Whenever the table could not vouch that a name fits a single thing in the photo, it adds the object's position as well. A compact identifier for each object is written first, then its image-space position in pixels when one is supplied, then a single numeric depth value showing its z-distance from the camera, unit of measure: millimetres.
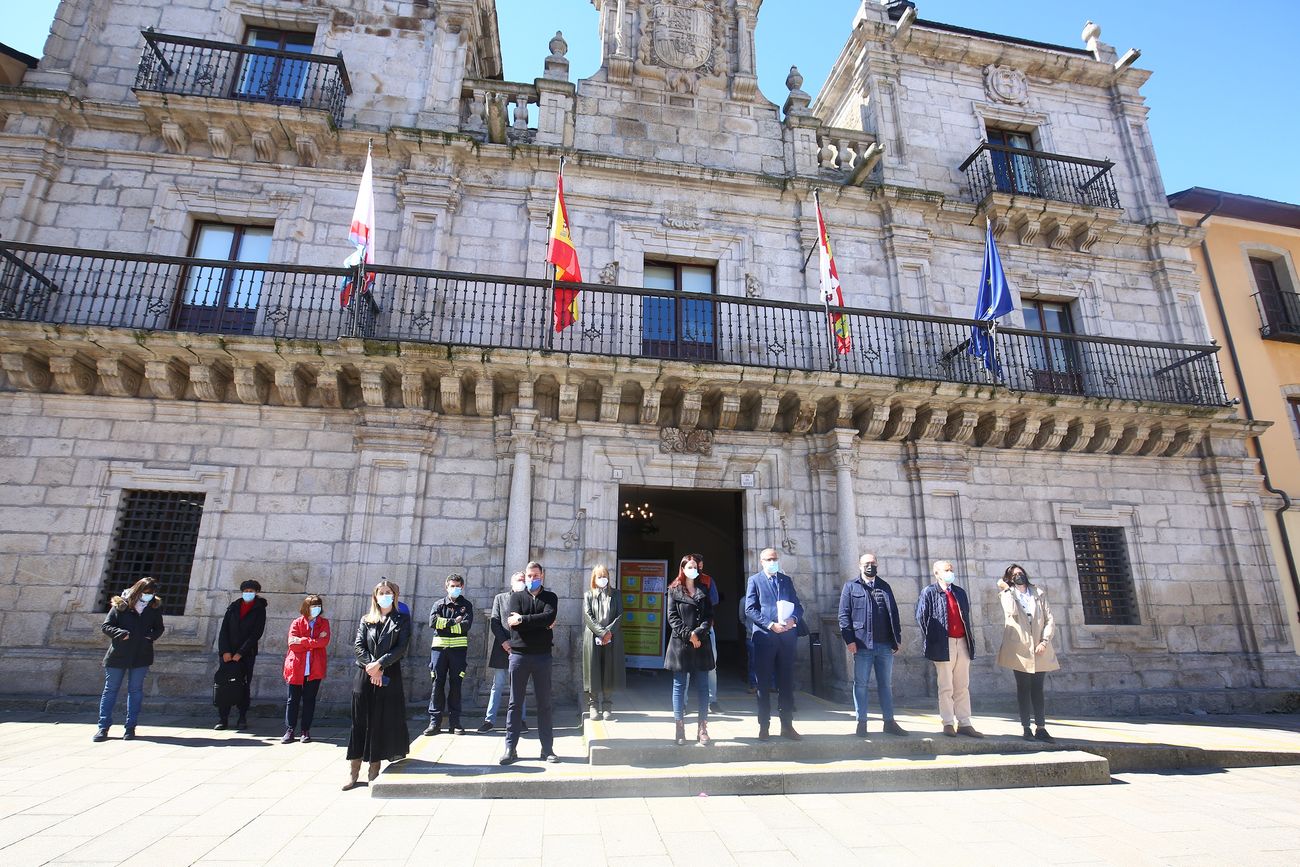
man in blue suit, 6070
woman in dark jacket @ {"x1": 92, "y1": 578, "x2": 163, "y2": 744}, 6613
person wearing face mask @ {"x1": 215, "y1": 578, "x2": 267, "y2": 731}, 7223
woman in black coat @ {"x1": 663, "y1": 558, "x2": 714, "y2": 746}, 5898
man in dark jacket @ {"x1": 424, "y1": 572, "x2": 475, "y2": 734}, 6934
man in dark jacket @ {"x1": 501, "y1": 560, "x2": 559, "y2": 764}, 5695
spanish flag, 8922
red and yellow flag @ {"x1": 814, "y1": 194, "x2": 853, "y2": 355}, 9758
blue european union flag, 10039
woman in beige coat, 6508
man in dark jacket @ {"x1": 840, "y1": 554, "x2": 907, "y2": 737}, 6484
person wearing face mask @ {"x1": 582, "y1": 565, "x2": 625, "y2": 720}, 6980
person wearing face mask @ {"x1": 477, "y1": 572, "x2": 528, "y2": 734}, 6520
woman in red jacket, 6883
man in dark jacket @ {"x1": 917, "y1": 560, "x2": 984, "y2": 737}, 6480
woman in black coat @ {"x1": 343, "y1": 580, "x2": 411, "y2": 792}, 5191
